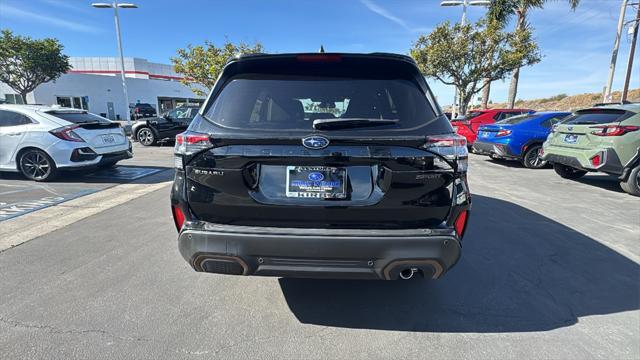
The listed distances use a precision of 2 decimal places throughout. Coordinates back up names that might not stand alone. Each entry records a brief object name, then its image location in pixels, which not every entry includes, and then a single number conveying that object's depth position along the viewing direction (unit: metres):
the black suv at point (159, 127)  14.19
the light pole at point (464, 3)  19.53
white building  34.50
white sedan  6.62
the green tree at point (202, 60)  25.78
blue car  9.18
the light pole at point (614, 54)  17.36
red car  12.10
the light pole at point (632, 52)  17.22
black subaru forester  2.05
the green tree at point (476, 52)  17.83
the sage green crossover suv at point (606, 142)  5.97
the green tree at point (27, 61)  25.22
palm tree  20.20
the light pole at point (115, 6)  20.25
